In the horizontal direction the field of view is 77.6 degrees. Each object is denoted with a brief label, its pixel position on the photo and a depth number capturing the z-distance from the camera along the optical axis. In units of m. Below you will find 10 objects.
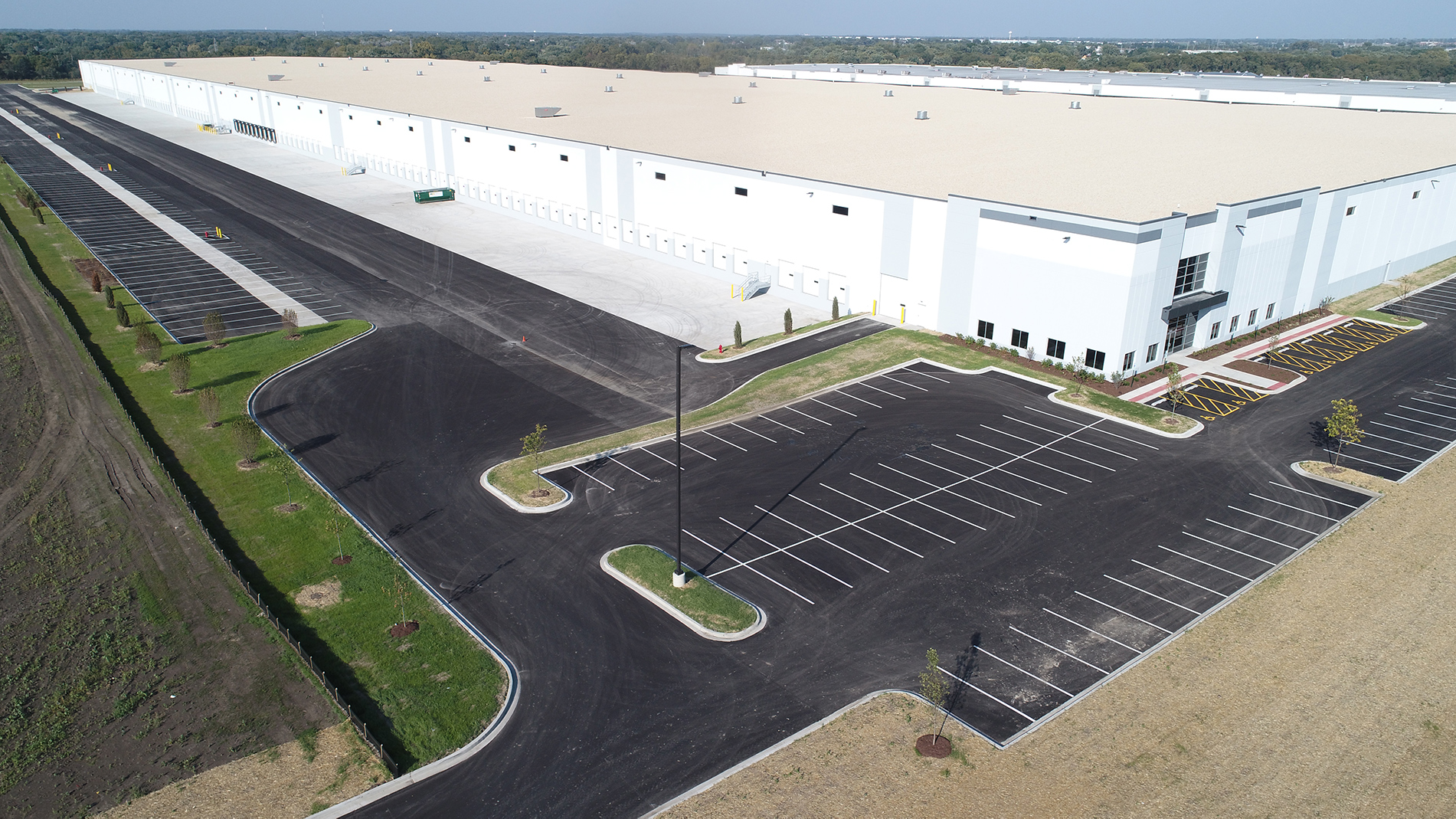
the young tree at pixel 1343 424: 35.34
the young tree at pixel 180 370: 42.47
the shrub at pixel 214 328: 48.03
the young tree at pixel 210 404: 38.75
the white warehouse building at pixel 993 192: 44.91
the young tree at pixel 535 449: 33.88
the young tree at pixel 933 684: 21.30
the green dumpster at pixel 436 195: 84.89
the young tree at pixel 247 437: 35.16
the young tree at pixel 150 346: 46.41
